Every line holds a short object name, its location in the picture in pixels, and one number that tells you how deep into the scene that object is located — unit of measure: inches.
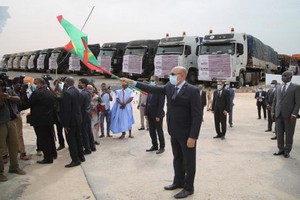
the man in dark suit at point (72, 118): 214.1
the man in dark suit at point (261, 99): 433.1
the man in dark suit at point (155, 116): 258.2
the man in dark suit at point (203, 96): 464.4
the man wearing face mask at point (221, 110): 314.8
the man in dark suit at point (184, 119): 159.5
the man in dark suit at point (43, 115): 223.5
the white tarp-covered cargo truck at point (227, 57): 711.1
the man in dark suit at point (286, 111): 235.9
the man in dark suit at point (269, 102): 325.4
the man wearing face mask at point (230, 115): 382.3
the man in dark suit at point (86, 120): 245.1
